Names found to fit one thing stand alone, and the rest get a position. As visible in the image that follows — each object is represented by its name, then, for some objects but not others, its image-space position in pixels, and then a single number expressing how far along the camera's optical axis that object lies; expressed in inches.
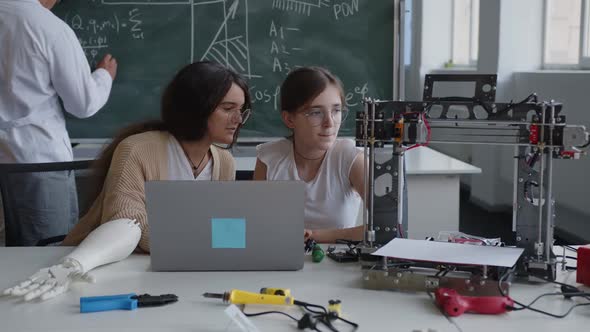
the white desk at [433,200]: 120.3
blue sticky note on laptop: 62.2
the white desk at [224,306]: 50.6
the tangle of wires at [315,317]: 49.9
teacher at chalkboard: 106.5
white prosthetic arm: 56.2
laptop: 61.6
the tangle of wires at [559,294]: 53.1
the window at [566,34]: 188.2
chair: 87.2
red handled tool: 52.4
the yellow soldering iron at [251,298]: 54.2
